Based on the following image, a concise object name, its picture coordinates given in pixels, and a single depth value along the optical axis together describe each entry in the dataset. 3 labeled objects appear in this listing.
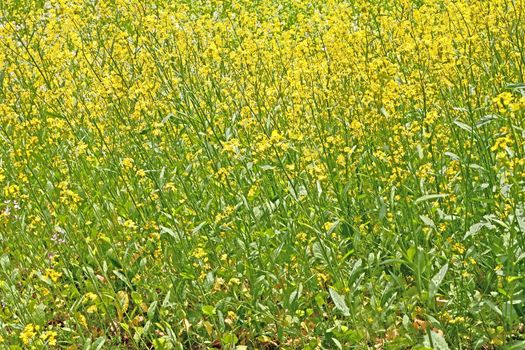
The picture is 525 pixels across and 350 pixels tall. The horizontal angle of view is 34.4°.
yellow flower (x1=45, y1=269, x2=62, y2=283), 3.55
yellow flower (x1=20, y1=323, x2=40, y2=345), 3.29
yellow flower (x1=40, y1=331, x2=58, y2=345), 3.29
